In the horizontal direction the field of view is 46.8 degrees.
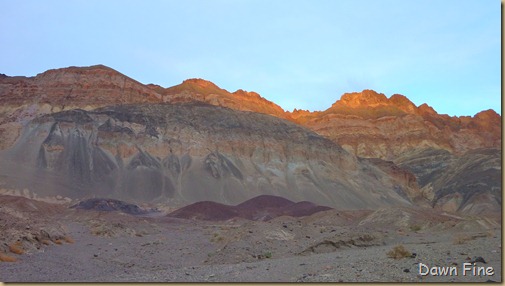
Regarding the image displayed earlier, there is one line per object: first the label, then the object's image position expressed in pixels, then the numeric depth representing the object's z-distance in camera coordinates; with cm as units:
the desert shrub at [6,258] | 1940
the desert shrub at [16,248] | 2112
